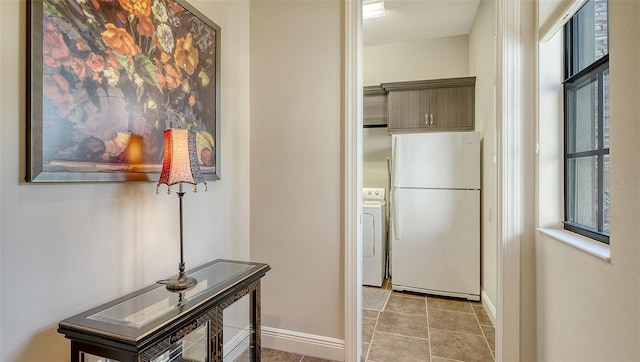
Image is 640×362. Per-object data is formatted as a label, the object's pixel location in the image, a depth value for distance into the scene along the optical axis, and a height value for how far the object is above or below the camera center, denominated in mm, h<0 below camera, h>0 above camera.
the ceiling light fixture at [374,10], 2954 +1764
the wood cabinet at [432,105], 3331 +871
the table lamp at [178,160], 1199 +82
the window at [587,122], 1238 +267
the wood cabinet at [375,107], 3699 +923
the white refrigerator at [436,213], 3068 -375
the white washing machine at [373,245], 3514 -792
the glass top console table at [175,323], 921 -497
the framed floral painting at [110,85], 983 +397
